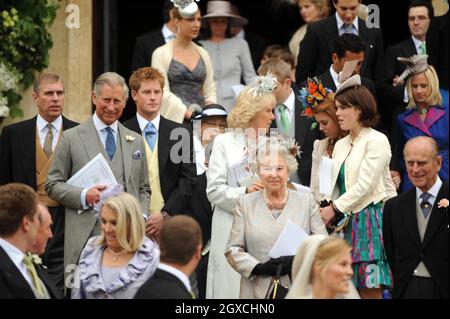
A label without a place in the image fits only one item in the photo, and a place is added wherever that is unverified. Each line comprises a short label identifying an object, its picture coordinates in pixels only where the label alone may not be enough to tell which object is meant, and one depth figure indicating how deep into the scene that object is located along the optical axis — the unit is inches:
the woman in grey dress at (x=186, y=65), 537.3
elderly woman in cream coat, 411.8
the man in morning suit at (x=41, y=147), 461.1
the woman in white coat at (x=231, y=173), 445.1
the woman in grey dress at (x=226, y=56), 564.1
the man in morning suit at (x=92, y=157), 449.4
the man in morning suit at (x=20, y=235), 361.4
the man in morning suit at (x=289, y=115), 486.0
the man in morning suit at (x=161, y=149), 470.6
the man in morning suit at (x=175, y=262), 341.1
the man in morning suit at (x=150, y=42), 559.5
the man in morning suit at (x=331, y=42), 532.4
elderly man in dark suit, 405.7
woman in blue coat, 495.5
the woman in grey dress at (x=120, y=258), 398.0
